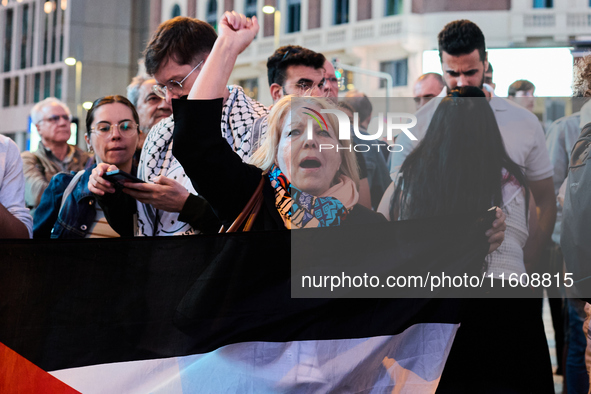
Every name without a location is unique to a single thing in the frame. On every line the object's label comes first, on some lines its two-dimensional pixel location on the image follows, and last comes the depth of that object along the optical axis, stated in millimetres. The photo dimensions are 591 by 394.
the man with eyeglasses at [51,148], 5035
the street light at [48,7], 34625
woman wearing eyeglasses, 2850
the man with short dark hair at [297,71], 3564
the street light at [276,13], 24202
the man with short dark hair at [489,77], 3354
